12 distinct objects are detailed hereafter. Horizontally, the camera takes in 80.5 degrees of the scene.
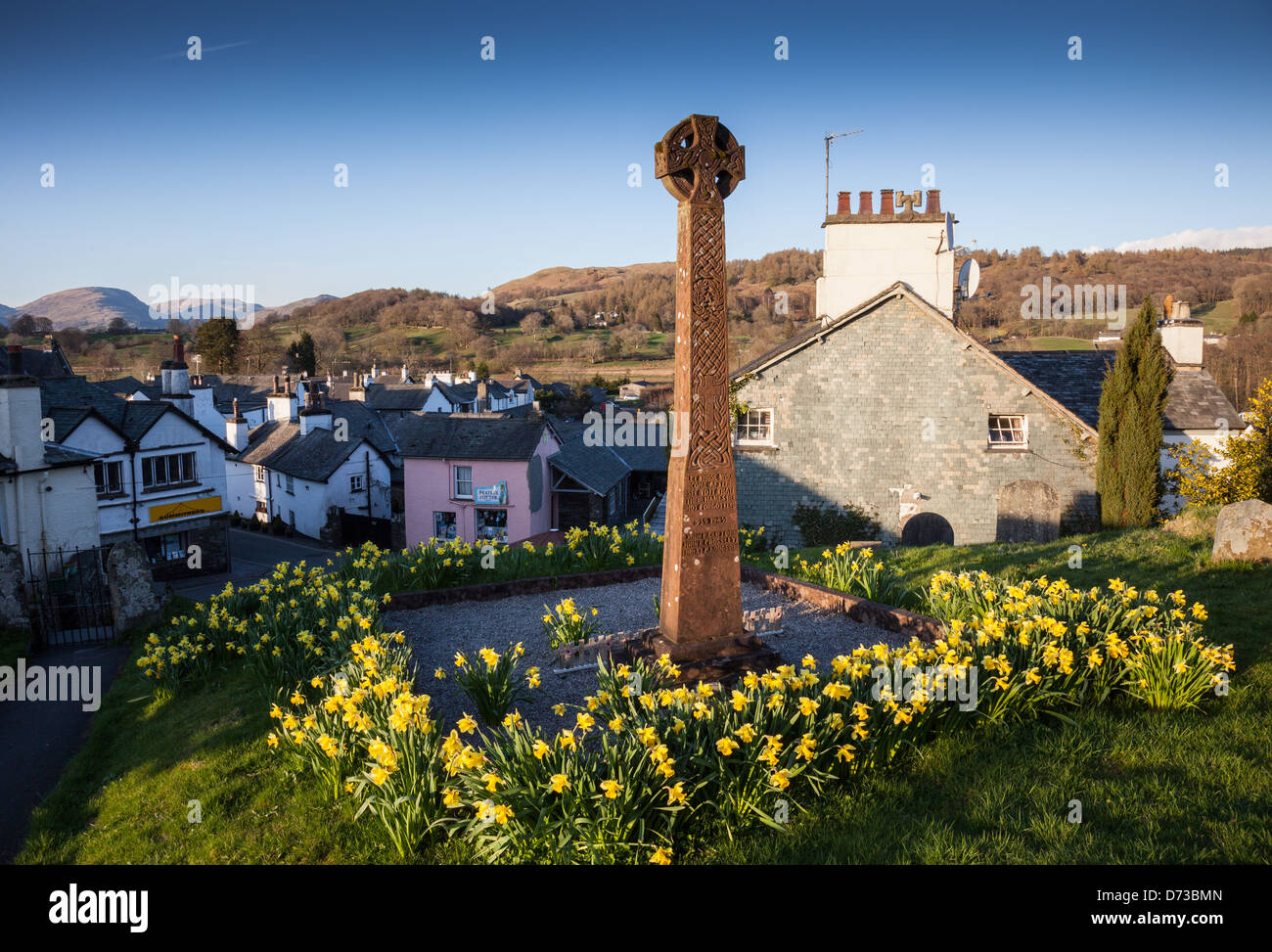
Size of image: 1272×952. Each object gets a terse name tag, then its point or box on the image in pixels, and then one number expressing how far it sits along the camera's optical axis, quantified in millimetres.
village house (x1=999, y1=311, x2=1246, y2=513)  21094
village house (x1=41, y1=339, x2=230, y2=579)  26031
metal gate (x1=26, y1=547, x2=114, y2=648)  12727
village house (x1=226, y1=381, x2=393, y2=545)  36469
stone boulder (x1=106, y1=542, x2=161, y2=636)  12695
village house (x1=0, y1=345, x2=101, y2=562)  18656
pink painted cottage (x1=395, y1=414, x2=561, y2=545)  32406
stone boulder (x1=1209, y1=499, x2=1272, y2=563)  10117
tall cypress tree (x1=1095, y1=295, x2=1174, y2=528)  16953
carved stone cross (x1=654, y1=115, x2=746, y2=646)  7441
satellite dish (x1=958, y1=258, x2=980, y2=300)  24203
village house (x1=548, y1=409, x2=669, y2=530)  34062
